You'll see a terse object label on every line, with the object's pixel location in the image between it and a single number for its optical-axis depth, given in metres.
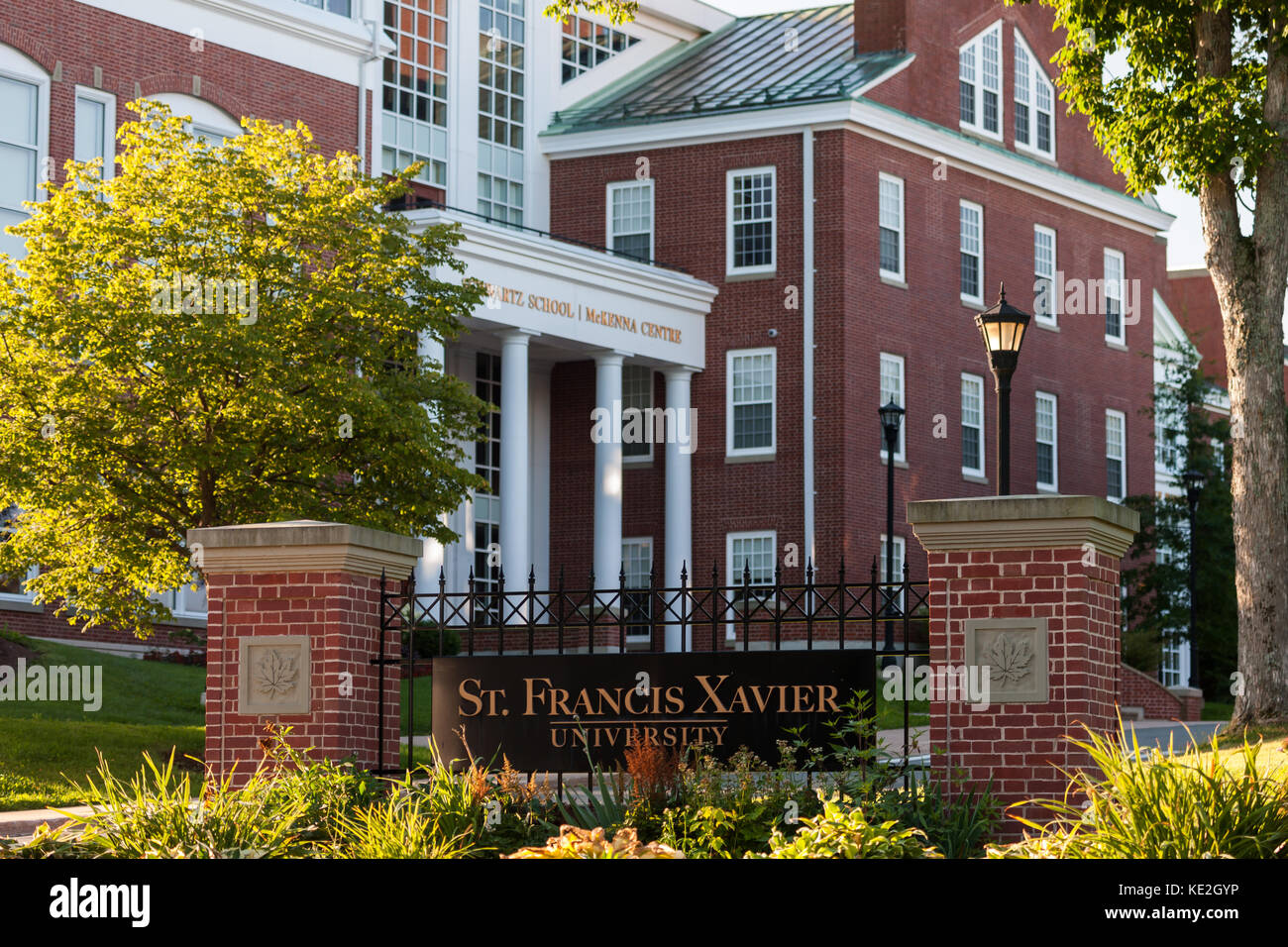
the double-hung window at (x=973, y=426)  43.53
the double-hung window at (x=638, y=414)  42.06
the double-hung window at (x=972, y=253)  43.66
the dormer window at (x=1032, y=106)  45.78
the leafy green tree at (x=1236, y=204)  22.17
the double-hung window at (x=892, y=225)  41.44
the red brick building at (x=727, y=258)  39.50
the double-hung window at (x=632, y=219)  42.28
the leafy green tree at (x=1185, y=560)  40.53
